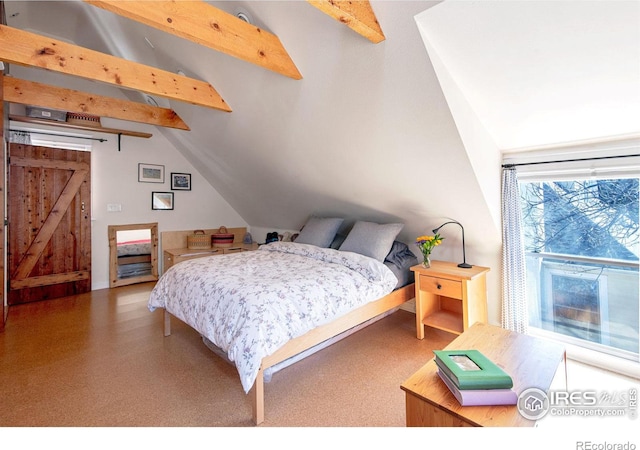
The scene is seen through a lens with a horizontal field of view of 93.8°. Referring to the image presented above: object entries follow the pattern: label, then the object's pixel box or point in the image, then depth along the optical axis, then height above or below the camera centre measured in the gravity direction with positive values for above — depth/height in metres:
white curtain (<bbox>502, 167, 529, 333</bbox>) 2.43 -0.26
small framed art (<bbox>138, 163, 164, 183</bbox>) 4.37 +0.84
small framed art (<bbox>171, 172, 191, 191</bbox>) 4.69 +0.76
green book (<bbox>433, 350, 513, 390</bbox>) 1.15 -0.58
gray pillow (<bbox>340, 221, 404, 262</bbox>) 2.92 -0.12
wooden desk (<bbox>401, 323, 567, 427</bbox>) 1.09 -0.67
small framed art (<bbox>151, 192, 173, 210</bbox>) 4.51 +0.45
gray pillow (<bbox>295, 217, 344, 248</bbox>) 3.48 -0.05
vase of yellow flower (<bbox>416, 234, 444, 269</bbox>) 2.68 -0.15
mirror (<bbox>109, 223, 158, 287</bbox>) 4.26 -0.36
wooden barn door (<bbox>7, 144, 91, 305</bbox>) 3.51 +0.09
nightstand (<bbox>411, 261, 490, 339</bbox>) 2.41 -0.59
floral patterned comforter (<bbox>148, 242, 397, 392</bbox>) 1.68 -0.46
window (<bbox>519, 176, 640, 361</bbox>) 2.10 -0.25
